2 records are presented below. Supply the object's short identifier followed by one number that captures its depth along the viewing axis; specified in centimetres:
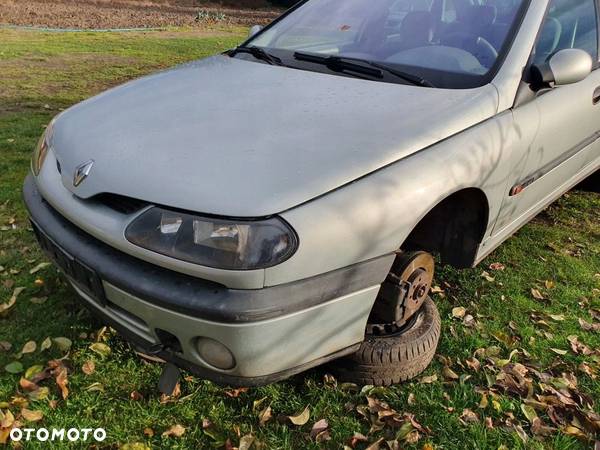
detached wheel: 222
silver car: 167
